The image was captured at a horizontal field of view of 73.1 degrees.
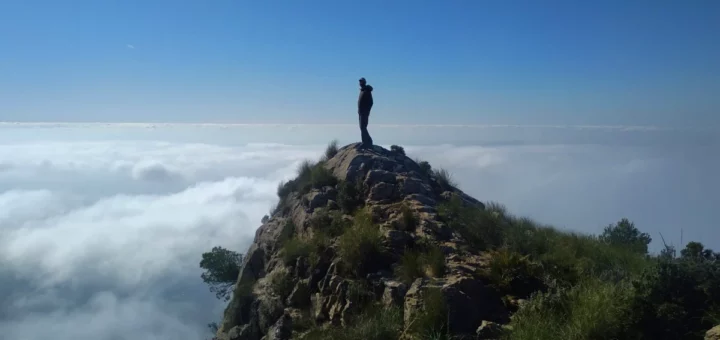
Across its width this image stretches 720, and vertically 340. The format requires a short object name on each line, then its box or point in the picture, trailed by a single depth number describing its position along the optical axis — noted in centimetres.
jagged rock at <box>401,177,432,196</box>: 1291
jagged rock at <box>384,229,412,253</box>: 1041
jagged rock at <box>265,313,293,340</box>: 990
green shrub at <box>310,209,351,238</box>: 1166
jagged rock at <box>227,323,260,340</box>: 1136
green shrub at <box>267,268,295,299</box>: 1118
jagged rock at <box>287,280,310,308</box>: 1059
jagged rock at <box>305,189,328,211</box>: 1330
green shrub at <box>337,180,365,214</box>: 1272
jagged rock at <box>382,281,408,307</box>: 874
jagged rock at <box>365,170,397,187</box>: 1341
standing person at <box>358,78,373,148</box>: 1627
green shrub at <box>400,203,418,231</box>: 1105
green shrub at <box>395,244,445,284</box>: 911
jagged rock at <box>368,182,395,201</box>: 1278
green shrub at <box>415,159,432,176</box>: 1562
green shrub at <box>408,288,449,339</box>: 761
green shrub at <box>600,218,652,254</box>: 1744
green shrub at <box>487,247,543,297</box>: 858
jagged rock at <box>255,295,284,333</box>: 1091
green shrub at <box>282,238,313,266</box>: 1150
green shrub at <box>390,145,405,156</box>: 1664
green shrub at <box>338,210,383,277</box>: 1005
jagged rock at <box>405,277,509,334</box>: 790
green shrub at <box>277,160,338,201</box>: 1445
